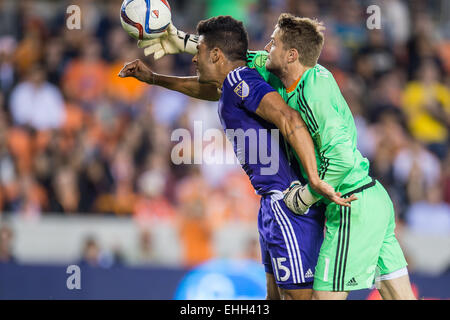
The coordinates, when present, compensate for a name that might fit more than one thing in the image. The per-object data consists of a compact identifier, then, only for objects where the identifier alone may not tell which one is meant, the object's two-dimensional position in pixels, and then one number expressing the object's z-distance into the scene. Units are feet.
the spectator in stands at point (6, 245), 52.03
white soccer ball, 31.89
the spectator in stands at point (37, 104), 60.80
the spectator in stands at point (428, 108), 66.13
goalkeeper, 27.84
